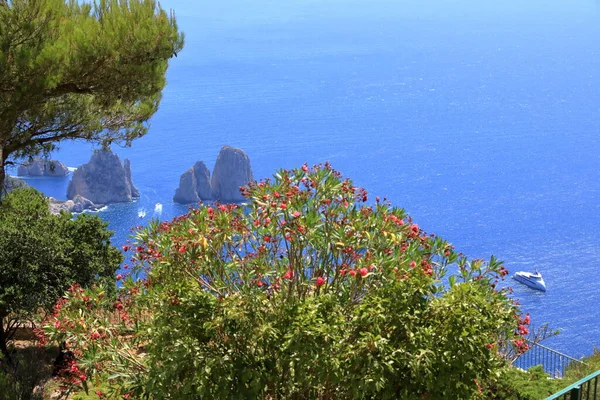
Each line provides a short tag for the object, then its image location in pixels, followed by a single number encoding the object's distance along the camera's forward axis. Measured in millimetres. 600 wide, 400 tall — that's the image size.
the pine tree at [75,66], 9125
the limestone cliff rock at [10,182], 14930
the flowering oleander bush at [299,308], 5184
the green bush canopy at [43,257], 10781
